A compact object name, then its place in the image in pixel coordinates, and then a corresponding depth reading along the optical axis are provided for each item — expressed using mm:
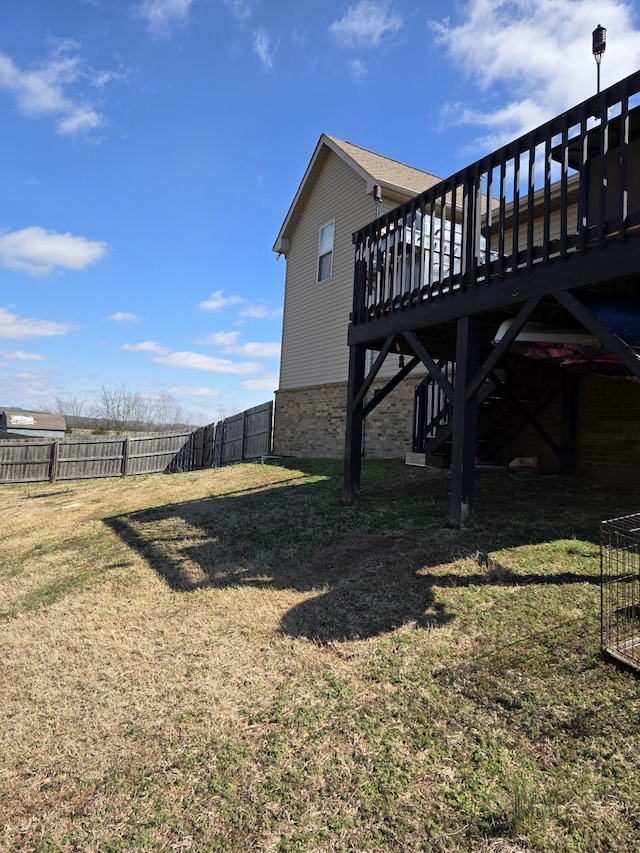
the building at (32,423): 35219
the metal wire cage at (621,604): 3181
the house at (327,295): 12688
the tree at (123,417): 47750
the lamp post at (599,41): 8039
